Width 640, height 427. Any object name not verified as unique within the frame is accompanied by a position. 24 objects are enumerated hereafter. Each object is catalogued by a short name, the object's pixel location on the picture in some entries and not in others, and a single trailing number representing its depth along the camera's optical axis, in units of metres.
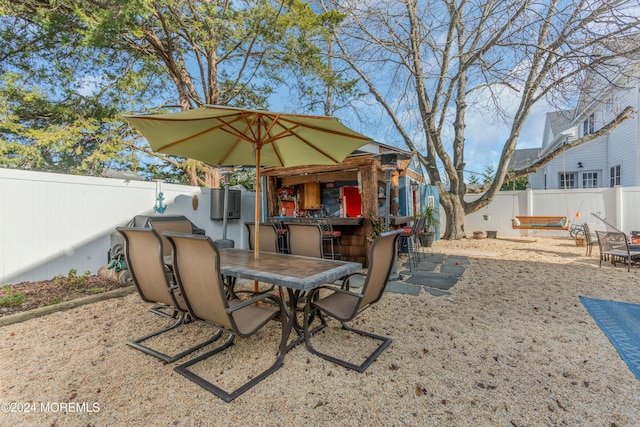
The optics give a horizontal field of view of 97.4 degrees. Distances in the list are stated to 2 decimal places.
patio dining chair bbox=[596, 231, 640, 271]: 5.23
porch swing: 8.55
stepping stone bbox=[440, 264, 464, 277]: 5.26
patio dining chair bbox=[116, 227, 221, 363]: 2.29
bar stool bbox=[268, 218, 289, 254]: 5.81
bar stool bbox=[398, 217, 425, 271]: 5.96
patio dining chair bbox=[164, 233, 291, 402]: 1.84
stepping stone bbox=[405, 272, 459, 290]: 4.53
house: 9.43
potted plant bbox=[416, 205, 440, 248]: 8.00
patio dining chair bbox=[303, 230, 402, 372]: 2.19
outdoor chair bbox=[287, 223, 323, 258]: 3.55
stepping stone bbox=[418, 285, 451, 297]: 4.09
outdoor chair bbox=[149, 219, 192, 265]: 4.09
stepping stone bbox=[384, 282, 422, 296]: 4.20
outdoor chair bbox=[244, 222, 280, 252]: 3.78
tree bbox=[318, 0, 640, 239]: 5.06
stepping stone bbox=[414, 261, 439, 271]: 5.63
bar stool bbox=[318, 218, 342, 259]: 5.71
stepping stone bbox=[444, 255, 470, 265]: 6.28
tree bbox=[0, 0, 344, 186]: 6.04
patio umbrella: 2.53
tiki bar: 5.84
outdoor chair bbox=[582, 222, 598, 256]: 6.52
